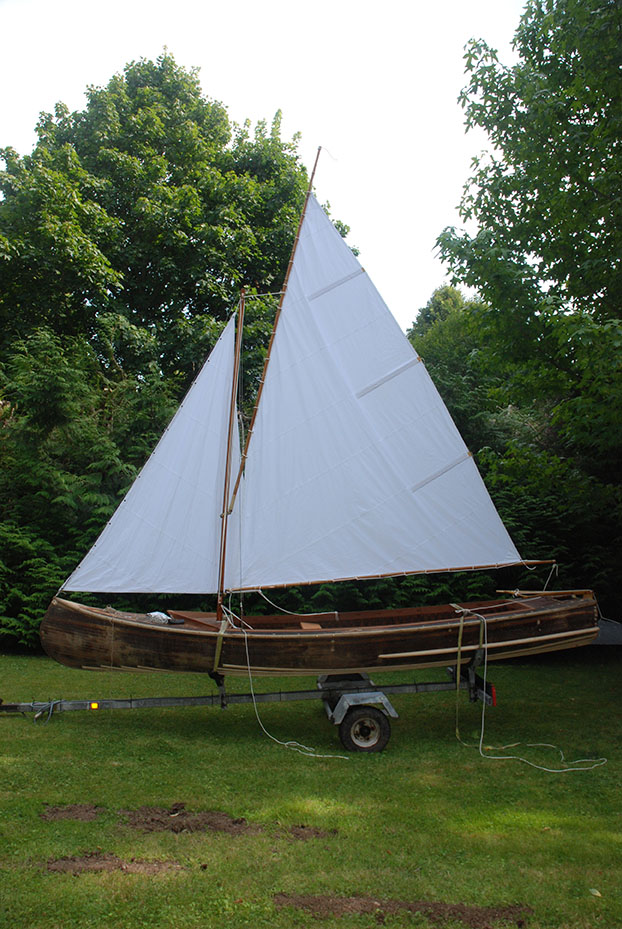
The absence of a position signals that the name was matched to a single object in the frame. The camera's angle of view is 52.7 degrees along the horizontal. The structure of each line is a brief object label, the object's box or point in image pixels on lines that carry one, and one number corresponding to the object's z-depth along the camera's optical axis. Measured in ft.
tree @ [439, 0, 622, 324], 27.99
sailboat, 21.98
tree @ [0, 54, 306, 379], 53.42
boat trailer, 21.74
